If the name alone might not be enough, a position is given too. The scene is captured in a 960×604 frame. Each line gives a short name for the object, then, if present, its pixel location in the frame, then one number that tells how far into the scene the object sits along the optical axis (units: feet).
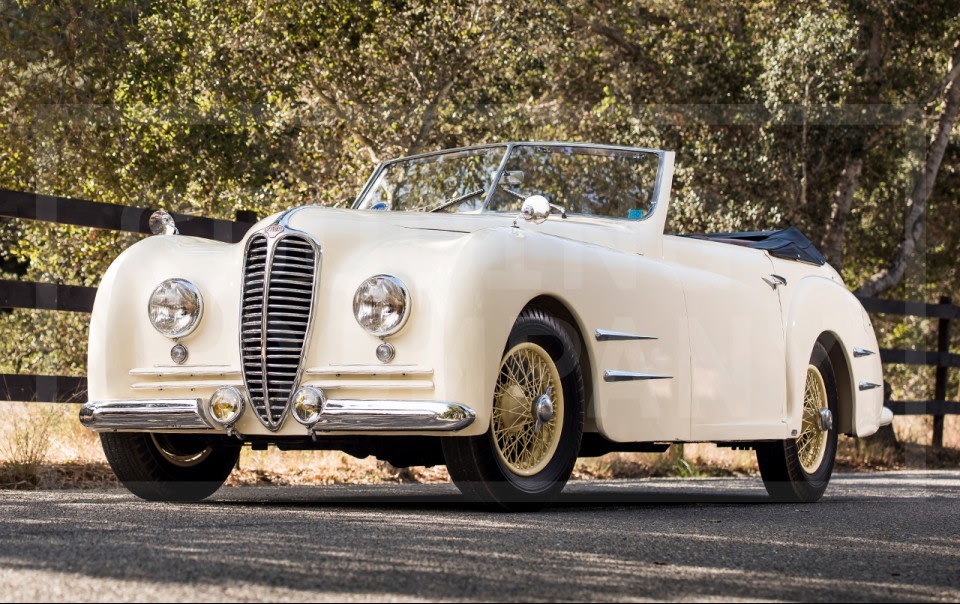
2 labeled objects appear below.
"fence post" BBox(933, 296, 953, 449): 98.02
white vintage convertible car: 38.19
